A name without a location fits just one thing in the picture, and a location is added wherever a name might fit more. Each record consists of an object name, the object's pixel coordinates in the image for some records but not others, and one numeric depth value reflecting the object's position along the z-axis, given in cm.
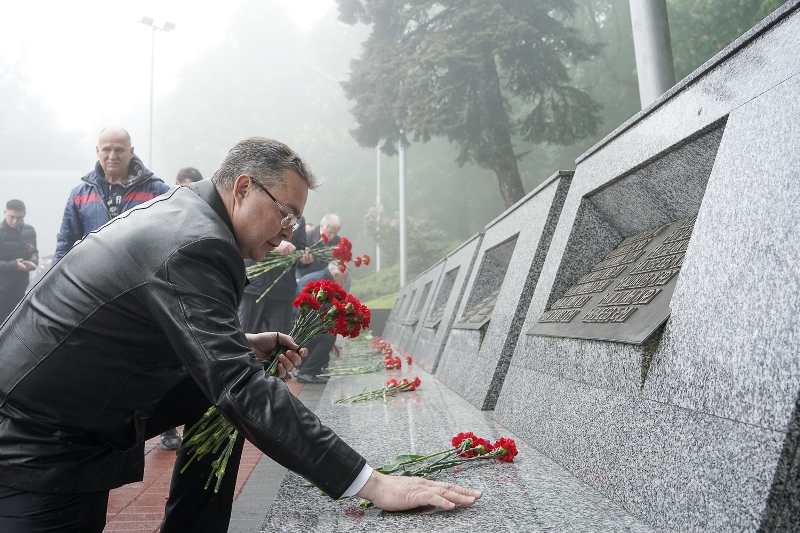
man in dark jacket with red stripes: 482
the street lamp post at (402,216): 2397
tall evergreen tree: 1923
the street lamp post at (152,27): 2688
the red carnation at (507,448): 261
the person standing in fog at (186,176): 618
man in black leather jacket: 187
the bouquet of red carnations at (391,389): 493
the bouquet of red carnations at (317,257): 522
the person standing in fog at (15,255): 1026
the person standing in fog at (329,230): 862
